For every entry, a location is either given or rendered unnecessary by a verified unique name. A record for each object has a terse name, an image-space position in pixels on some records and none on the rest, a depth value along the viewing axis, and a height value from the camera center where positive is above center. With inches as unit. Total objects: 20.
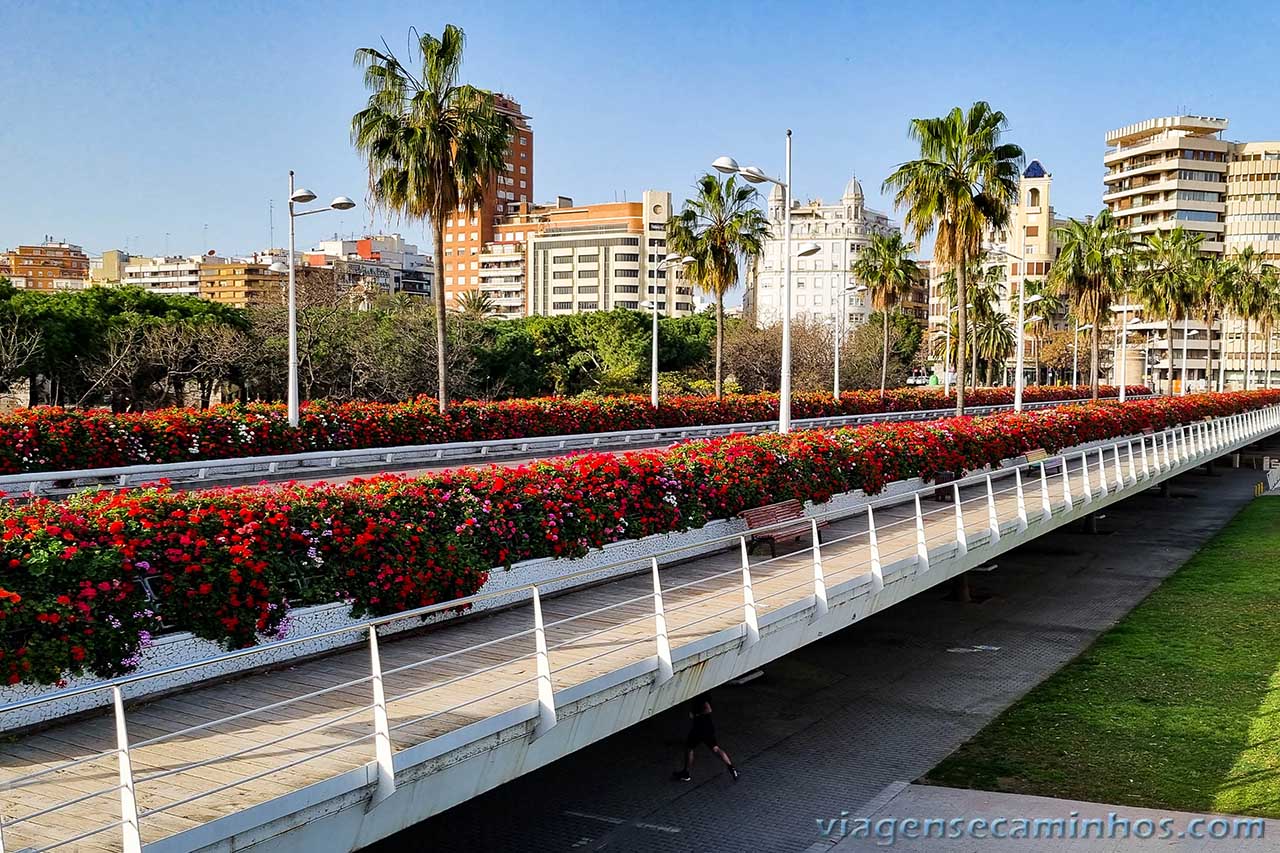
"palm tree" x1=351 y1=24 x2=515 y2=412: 1207.6 +259.0
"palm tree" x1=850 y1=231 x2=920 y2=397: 2517.2 +229.7
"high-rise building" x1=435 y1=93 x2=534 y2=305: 7007.9 +963.3
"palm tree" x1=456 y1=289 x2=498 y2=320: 3630.4 +252.9
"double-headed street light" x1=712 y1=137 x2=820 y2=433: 830.5 +103.5
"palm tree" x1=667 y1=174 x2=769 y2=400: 1686.8 +212.1
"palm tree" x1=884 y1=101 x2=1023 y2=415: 1302.9 +220.4
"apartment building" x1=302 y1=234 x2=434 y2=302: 6983.3 +742.2
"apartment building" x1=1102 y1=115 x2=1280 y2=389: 5255.9 +780.8
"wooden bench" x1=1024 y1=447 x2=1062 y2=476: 1087.6 -80.5
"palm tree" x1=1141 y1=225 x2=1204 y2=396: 2753.4 +218.3
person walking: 527.8 -163.0
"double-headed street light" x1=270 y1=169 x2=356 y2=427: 1027.6 +83.3
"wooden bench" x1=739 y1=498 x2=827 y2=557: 636.7 -83.7
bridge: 275.3 -101.5
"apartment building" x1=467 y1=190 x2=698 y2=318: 6200.8 +628.7
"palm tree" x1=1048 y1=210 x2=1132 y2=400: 2154.3 +189.0
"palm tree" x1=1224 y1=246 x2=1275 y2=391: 3206.2 +228.8
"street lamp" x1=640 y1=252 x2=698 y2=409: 1577.4 +116.3
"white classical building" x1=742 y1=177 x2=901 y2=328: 6274.6 +658.9
